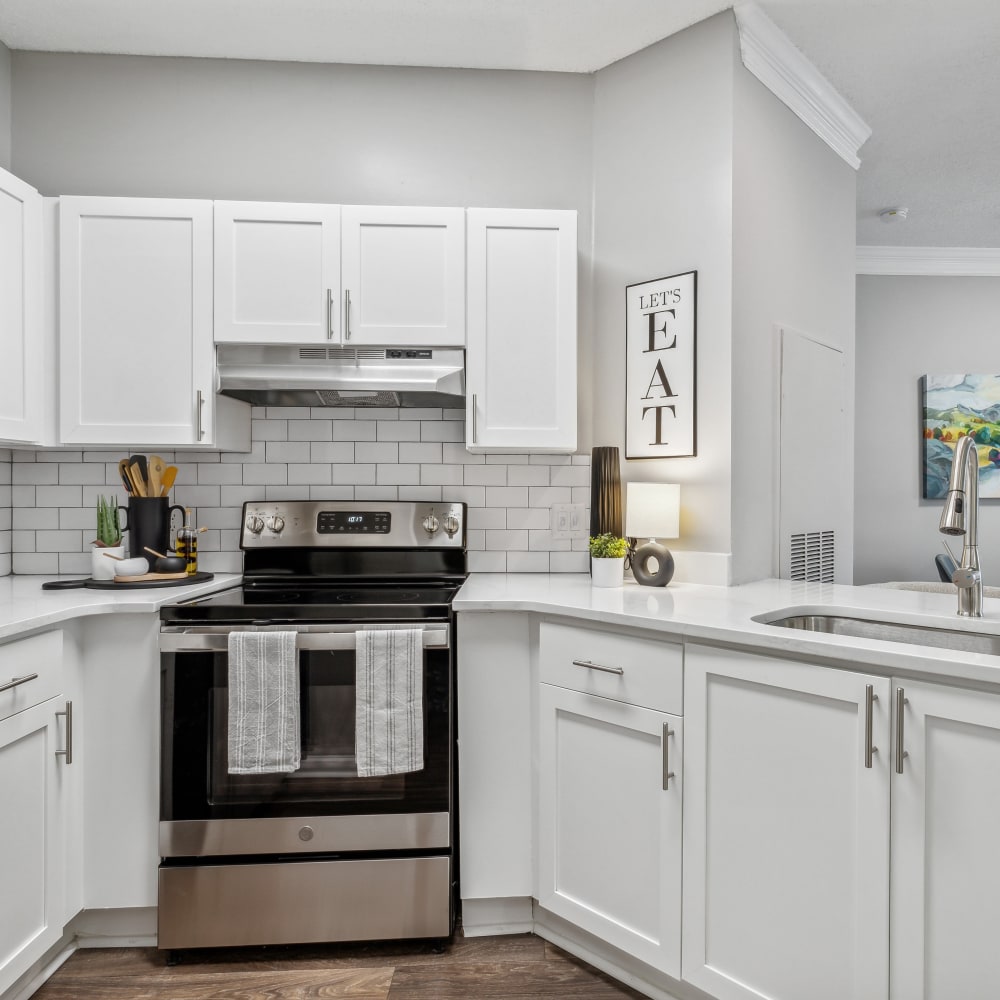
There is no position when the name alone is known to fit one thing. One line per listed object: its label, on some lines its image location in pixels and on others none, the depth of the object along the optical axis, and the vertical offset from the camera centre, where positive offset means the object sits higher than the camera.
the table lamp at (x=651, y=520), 2.16 -0.07
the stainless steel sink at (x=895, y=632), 1.61 -0.33
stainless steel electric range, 1.80 -0.82
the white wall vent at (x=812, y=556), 2.51 -0.21
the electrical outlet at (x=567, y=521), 2.54 -0.08
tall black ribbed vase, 2.33 +0.01
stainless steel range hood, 2.12 +0.39
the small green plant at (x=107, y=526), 2.18 -0.10
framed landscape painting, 4.39 +0.53
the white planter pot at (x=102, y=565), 2.13 -0.22
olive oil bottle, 2.26 -0.17
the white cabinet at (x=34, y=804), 1.57 -0.75
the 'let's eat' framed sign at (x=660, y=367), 2.27 +0.45
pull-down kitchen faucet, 1.52 +0.01
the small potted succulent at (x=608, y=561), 2.15 -0.20
